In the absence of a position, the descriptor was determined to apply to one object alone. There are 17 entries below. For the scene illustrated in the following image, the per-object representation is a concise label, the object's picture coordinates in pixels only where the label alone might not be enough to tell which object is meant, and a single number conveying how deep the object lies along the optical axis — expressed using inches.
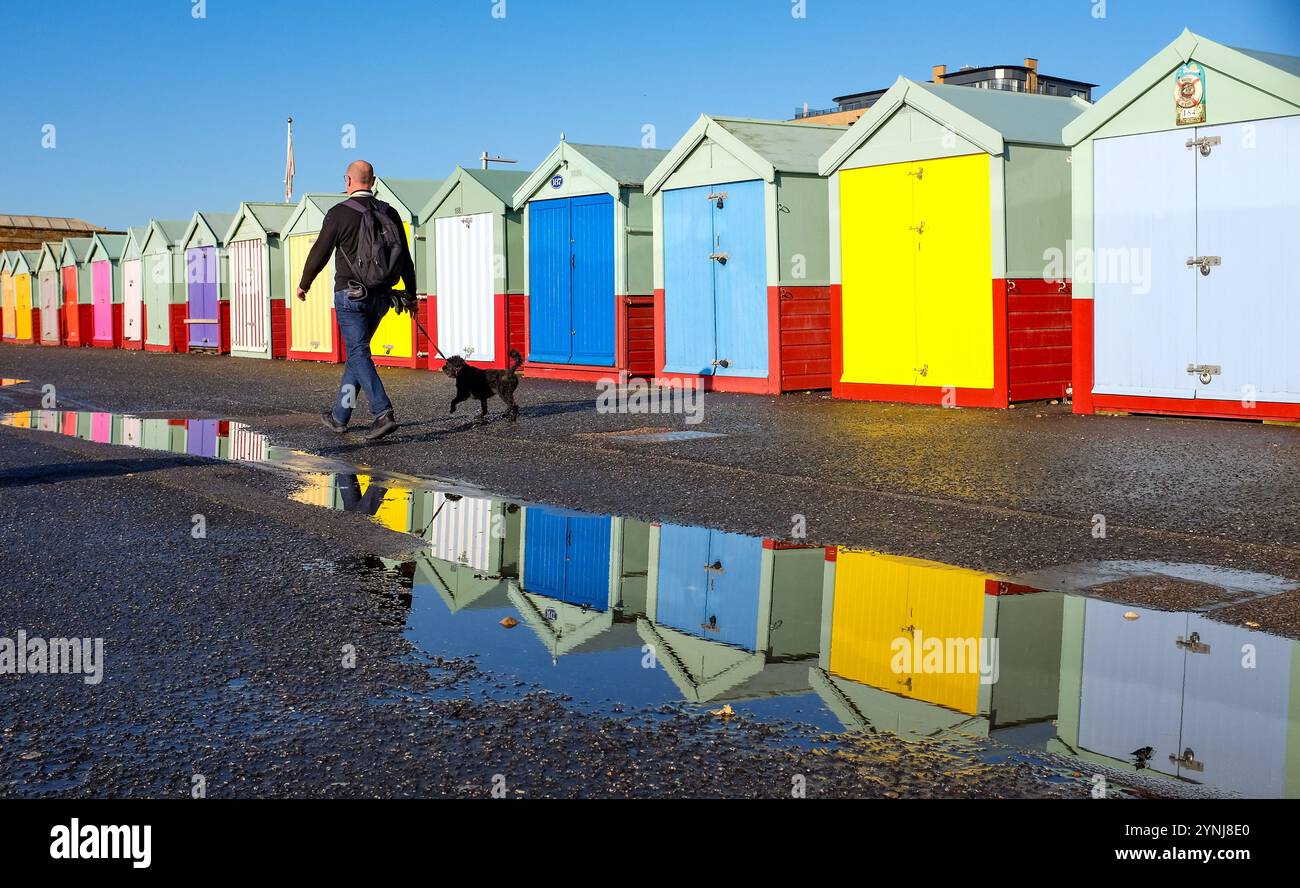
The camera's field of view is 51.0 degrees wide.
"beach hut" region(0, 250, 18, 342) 2161.7
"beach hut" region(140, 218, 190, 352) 1480.4
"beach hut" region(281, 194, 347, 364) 1134.4
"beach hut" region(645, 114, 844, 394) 669.9
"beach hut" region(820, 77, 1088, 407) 559.8
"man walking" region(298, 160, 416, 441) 450.3
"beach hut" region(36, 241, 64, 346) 1909.4
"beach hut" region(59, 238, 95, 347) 1811.0
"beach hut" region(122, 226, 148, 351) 1598.2
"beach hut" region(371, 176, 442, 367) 995.9
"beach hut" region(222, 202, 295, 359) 1243.2
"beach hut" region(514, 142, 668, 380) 783.7
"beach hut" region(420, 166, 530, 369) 899.4
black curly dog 506.3
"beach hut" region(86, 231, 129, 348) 1699.1
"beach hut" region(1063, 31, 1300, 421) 464.1
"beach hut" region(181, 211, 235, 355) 1360.7
